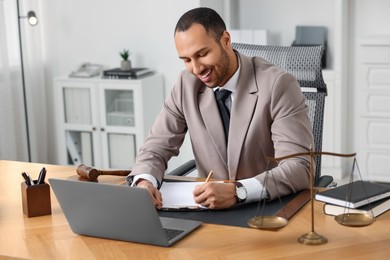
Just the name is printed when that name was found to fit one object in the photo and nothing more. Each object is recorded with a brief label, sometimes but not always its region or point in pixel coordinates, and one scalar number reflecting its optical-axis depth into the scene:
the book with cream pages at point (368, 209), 2.16
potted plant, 4.94
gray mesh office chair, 2.96
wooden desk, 1.94
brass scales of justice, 2.00
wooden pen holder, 2.32
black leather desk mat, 2.19
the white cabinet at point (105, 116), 4.91
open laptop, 1.98
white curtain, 4.84
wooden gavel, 2.64
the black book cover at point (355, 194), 2.16
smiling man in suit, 2.49
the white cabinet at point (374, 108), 4.75
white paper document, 2.33
